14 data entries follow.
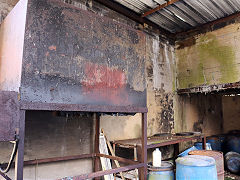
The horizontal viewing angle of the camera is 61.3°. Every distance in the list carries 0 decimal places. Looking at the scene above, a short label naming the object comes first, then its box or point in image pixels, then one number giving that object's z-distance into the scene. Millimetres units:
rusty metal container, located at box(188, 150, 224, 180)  4013
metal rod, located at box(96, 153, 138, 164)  3166
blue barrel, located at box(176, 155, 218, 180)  3293
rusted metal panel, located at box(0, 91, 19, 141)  1891
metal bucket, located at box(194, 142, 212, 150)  5801
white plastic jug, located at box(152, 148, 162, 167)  3701
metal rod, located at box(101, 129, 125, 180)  4163
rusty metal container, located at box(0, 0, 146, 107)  2146
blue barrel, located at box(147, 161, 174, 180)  3537
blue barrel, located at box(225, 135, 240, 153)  6934
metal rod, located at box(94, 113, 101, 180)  4117
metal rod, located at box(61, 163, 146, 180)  2343
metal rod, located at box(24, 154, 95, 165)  3181
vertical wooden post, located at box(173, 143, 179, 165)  6145
